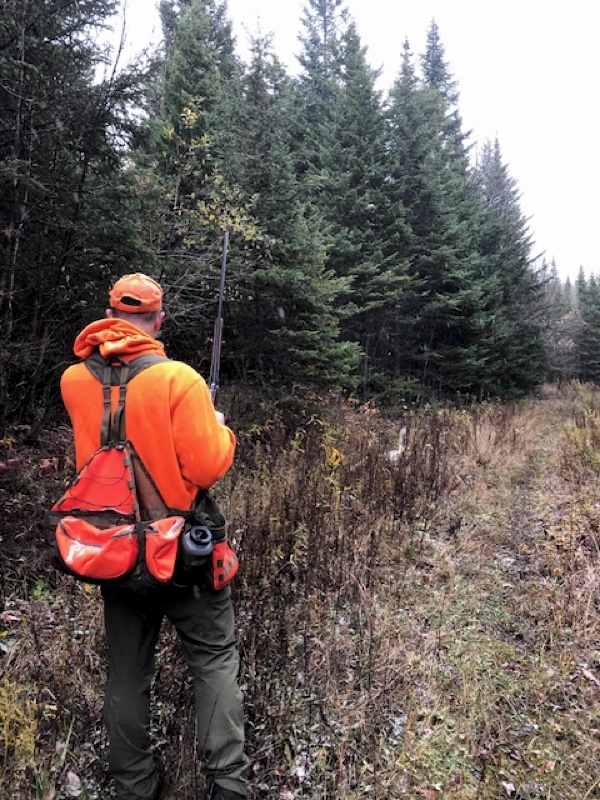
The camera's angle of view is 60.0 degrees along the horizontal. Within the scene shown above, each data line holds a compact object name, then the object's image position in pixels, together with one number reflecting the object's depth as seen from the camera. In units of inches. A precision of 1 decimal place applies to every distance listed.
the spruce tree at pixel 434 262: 631.8
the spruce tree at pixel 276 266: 340.5
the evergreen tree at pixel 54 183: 183.5
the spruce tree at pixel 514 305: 771.4
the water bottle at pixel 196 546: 80.6
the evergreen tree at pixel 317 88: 601.6
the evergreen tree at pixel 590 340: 1334.9
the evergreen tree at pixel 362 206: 545.6
